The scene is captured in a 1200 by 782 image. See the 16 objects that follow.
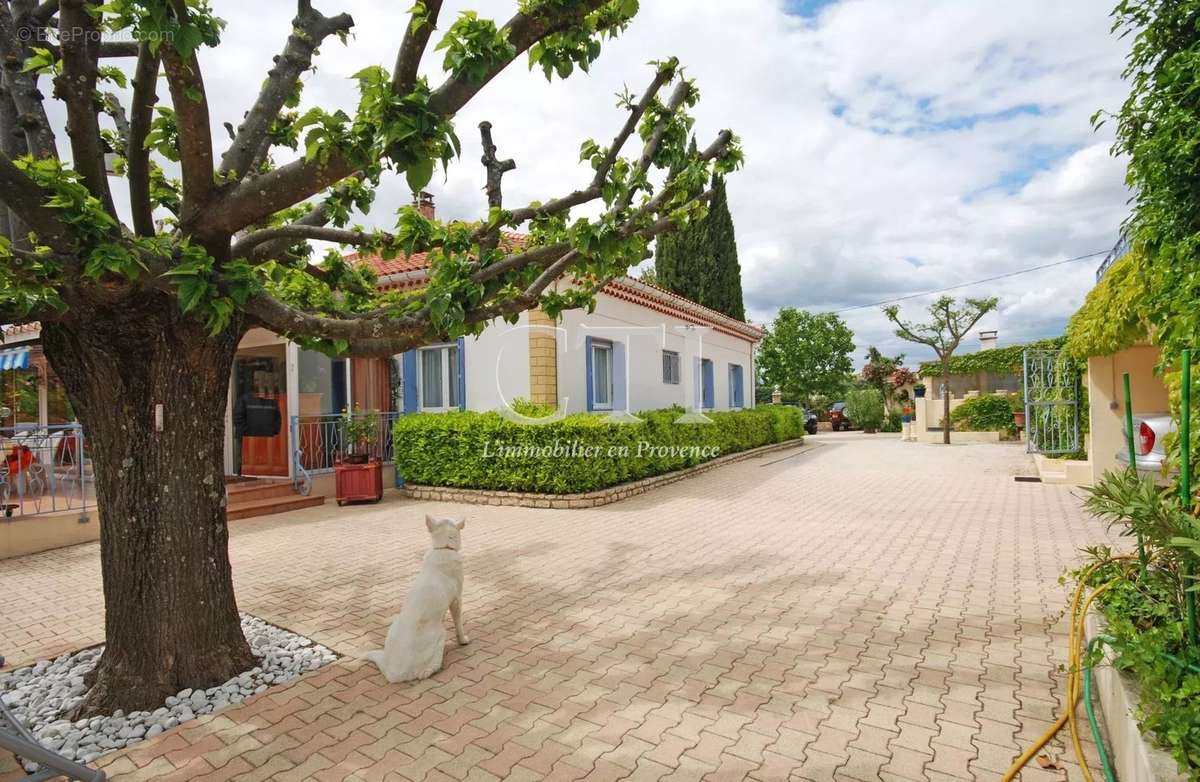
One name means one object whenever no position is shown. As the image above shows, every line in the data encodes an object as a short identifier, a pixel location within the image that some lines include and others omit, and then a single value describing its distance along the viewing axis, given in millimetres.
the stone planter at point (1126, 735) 1844
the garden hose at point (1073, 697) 2529
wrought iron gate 11312
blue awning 10633
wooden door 10820
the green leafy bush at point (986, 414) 22344
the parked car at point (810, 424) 28844
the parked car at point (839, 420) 32625
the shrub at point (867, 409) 30047
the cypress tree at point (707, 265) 24094
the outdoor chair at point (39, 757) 2379
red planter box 10031
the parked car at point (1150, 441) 6871
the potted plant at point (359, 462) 10031
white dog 3598
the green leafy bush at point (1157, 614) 1908
